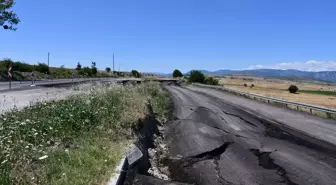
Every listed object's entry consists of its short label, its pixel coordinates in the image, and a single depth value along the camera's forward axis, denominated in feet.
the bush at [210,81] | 243.17
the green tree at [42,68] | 215.61
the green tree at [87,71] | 279.77
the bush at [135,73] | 404.20
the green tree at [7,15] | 124.98
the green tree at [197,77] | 259.60
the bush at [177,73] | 419.76
